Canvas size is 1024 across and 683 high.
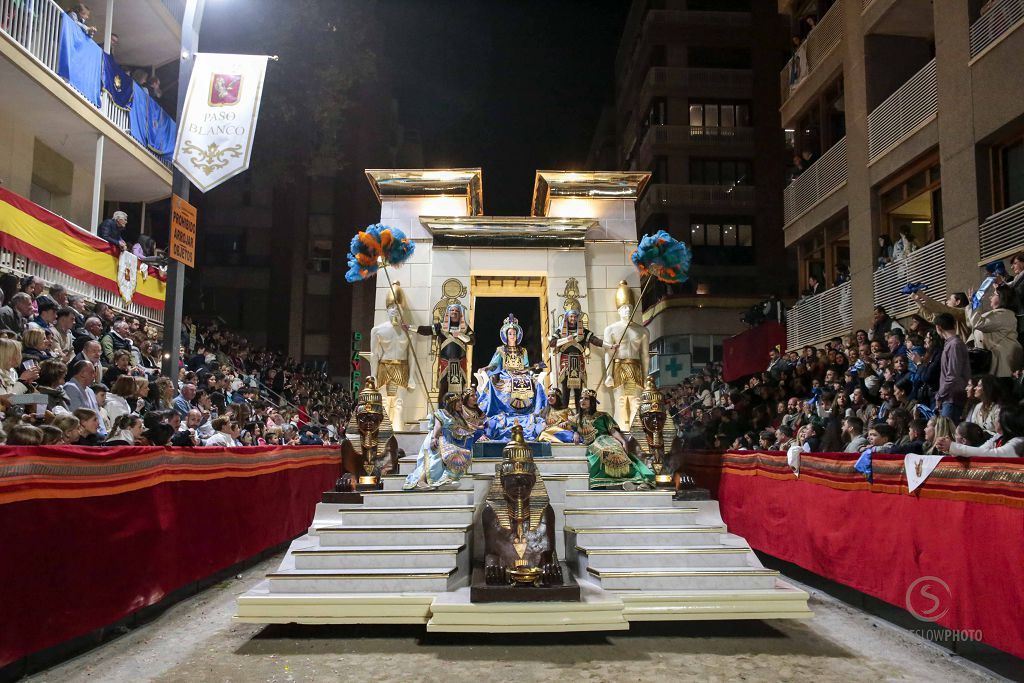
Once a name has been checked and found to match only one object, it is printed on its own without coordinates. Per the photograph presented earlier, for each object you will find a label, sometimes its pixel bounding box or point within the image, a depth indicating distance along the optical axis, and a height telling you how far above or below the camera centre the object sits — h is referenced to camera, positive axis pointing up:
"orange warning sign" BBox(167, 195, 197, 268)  9.48 +2.32
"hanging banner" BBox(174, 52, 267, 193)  9.88 +3.99
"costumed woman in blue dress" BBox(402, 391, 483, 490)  8.45 -0.49
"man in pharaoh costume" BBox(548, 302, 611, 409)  11.81 +1.07
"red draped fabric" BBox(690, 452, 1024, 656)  4.75 -0.95
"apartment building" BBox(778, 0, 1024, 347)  11.49 +5.06
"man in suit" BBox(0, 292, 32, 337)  8.78 +1.16
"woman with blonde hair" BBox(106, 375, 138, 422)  8.70 +0.19
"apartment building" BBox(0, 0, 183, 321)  12.37 +5.50
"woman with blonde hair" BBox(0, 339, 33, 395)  7.12 +0.43
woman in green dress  9.22 -0.61
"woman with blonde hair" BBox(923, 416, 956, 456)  6.75 -0.12
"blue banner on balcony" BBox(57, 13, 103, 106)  13.27 +6.48
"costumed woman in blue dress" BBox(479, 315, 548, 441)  10.25 +0.32
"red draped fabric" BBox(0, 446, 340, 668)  4.64 -0.93
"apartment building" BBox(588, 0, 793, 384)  31.78 +11.79
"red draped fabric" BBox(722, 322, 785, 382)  20.27 +1.92
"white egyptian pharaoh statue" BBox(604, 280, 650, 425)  12.38 +0.84
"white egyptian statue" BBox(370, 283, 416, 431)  12.16 +0.85
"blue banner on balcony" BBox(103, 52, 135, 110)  14.94 +6.66
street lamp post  9.39 +1.86
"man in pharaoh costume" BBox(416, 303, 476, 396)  11.54 +1.03
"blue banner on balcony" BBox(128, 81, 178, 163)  16.14 +6.45
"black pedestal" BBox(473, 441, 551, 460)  9.43 -0.44
